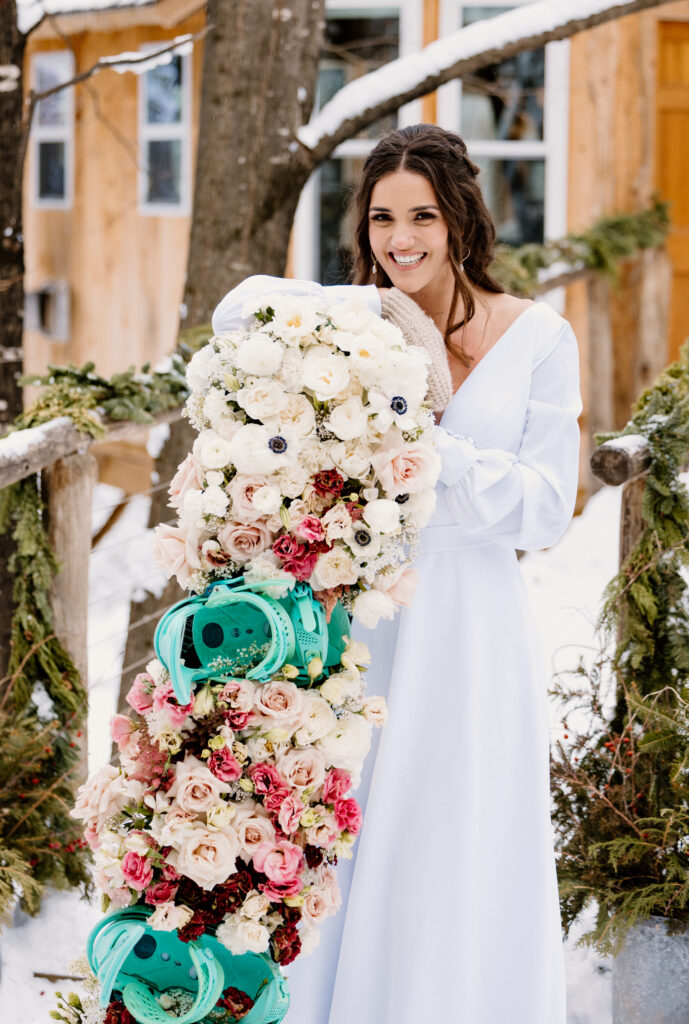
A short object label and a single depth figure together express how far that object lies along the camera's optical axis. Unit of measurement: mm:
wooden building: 7816
